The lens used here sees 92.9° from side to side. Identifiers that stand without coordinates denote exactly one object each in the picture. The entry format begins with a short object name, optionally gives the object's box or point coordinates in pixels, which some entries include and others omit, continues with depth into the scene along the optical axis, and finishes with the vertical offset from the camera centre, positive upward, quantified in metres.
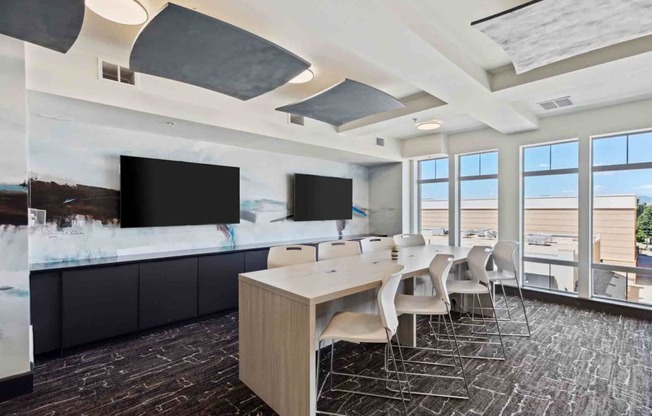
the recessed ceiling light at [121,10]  2.10 +1.39
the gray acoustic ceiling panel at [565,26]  2.05 +1.32
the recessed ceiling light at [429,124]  4.49 +1.20
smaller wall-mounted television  5.85 +0.17
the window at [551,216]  4.96 -0.16
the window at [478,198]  5.86 +0.15
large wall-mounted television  3.88 +0.18
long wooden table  1.97 -0.83
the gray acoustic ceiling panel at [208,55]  2.09 +1.21
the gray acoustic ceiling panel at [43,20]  1.87 +1.21
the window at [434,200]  6.54 +0.14
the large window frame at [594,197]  4.40 +0.09
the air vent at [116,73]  3.00 +1.32
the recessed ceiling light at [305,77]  3.26 +1.39
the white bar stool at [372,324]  2.09 -0.89
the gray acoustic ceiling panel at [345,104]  3.20 +1.19
